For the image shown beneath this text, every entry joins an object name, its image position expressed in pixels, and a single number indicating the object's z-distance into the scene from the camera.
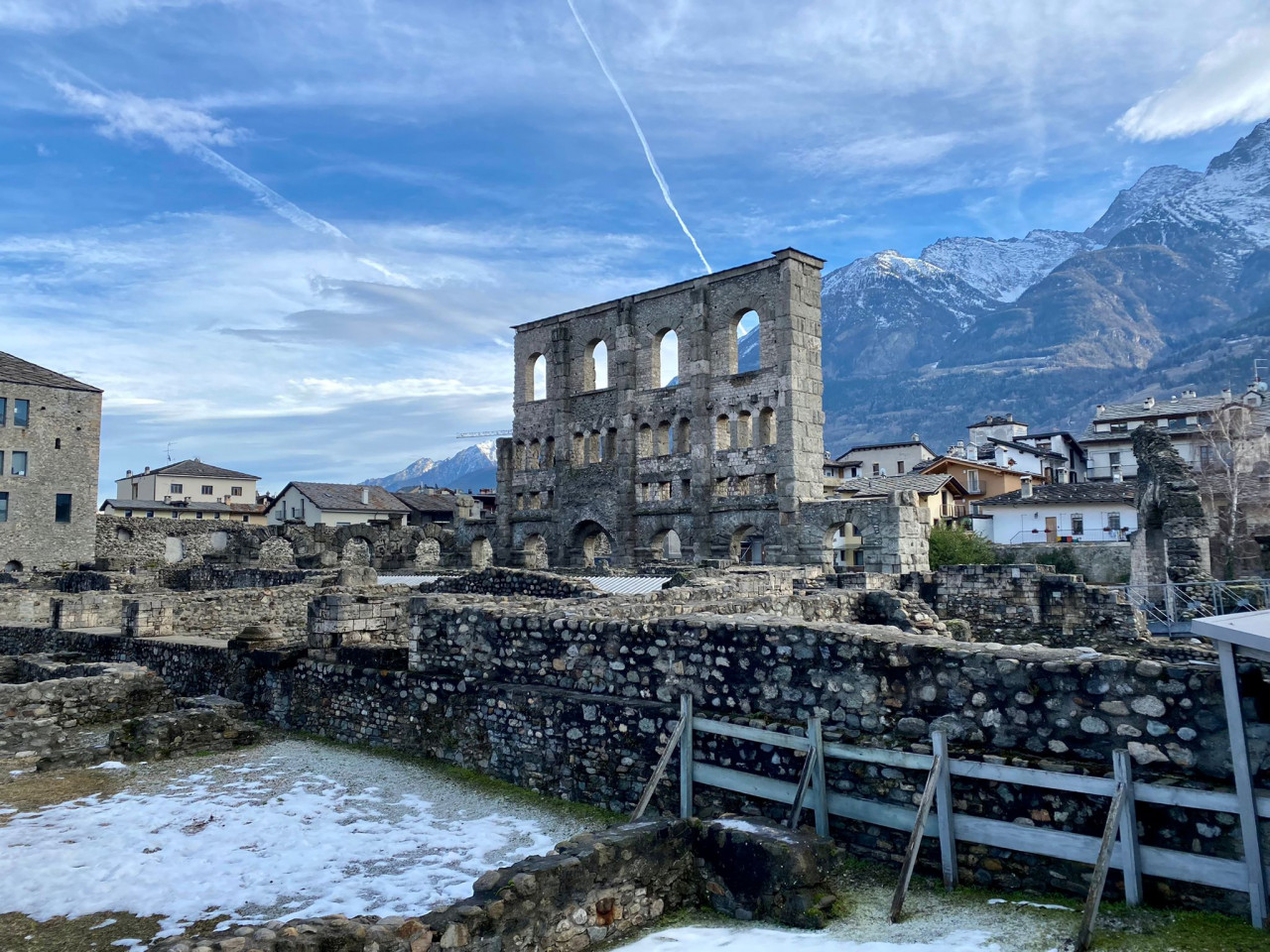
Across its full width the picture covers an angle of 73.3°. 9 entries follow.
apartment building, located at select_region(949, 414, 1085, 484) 71.12
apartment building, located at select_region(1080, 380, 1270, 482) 60.19
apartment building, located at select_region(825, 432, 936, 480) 72.50
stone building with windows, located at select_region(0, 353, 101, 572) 48.12
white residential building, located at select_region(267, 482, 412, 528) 74.62
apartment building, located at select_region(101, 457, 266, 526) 73.56
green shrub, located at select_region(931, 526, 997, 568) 42.44
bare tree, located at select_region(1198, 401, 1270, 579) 35.22
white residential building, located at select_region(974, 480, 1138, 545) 51.50
